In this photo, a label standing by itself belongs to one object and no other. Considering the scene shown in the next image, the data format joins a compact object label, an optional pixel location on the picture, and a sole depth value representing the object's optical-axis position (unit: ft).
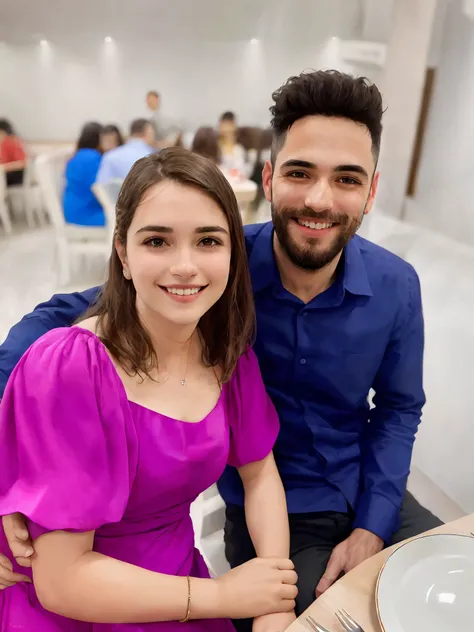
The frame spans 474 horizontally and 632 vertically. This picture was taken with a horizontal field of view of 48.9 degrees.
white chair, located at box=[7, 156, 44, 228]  7.62
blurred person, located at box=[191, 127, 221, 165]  7.74
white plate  2.29
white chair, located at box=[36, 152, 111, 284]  7.80
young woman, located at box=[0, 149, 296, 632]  2.51
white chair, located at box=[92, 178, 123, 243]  8.18
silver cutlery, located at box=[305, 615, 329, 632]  2.21
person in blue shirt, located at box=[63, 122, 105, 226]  7.61
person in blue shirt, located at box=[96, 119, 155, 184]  7.39
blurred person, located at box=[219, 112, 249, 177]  7.72
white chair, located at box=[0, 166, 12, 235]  7.48
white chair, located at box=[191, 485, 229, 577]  4.93
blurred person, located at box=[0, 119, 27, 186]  7.32
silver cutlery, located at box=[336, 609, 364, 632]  2.22
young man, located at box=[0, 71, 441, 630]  3.55
